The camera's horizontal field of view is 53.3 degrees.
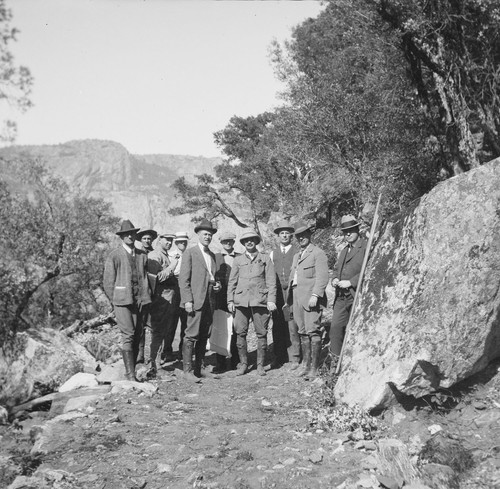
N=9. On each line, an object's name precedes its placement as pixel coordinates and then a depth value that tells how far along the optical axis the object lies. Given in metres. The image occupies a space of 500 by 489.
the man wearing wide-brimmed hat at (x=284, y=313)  8.12
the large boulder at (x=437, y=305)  5.18
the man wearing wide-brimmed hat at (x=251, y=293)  7.71
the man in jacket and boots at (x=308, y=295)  7.25
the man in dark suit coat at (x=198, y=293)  7.59
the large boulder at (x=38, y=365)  8.78
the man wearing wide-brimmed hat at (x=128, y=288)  7.11
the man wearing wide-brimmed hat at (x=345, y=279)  6.90
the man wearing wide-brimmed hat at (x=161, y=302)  8.43
